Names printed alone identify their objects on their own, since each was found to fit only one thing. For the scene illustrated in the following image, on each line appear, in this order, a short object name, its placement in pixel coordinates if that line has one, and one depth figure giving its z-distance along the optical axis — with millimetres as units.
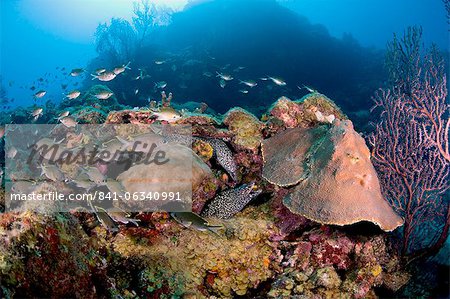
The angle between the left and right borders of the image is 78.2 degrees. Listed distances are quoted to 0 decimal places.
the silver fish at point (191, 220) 2945
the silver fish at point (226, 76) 9945
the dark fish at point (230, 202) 3820
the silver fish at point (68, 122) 4836
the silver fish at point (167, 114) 4223
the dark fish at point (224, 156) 4402
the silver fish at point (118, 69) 8416
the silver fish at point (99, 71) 8680
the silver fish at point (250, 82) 9871
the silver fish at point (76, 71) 9164
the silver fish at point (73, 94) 8236
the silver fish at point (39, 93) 9398
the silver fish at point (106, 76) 8180
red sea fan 4156
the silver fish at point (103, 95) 7884
